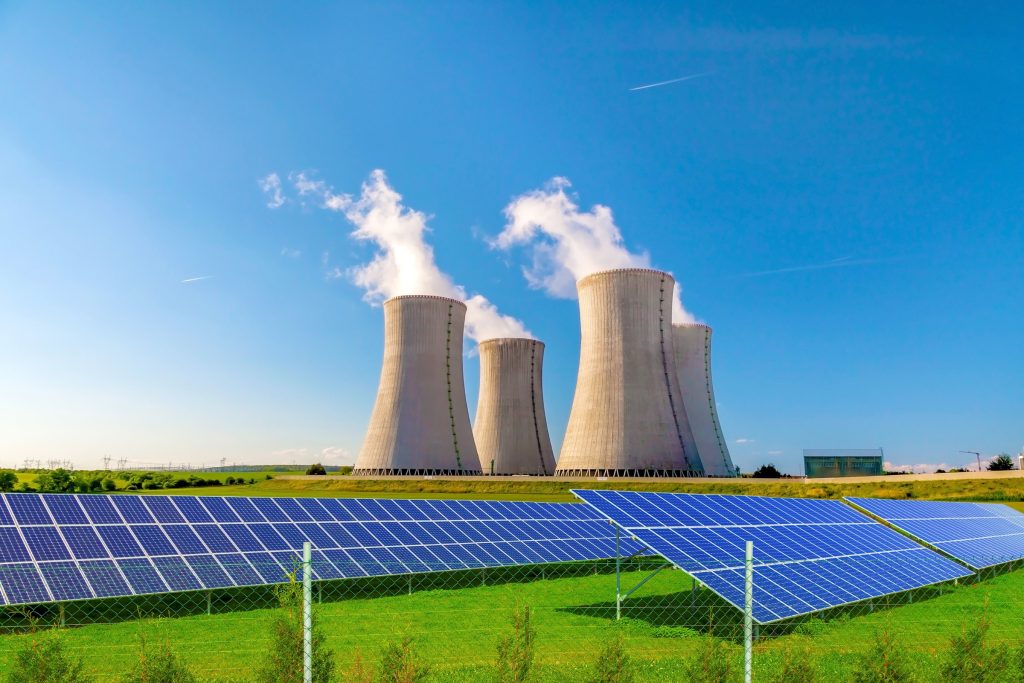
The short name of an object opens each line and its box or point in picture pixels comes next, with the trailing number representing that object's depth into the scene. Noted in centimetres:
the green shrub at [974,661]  671
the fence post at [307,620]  552
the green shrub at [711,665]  632
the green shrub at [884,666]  654
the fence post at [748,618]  625
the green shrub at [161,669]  587
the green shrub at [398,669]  599
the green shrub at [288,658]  596
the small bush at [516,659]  625
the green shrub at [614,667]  618
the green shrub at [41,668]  561
